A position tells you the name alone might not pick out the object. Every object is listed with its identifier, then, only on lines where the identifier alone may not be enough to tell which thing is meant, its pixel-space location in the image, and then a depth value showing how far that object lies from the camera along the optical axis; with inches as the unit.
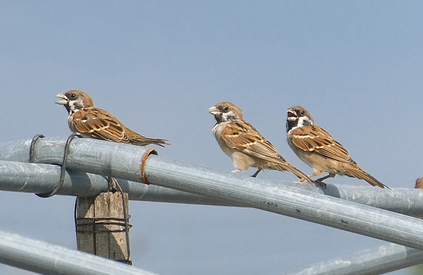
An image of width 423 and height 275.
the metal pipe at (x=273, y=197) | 245.3
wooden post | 397.1
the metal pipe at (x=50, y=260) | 222.5
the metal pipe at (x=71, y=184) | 272.7
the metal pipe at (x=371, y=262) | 317.7
